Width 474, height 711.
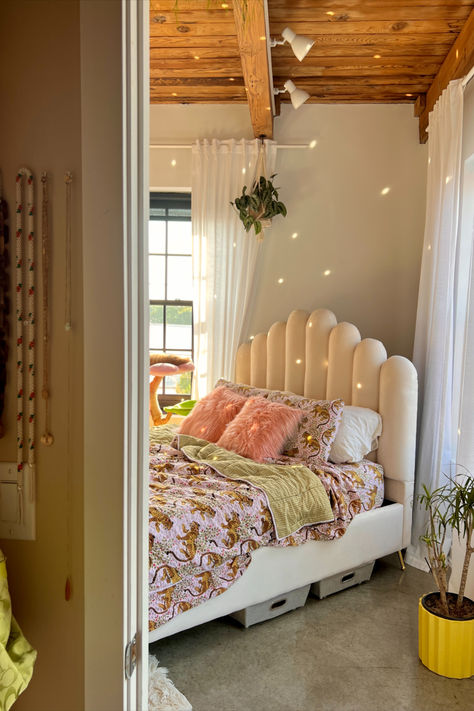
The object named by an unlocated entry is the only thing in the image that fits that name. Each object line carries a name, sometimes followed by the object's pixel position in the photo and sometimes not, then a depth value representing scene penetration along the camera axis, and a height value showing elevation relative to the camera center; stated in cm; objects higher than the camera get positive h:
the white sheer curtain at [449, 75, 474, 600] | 292 -63
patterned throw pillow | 335 -79
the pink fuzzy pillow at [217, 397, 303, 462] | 334 -81
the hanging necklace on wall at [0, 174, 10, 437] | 106 -3
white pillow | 343 -83
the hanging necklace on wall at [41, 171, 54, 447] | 104 -5
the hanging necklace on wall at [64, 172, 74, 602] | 104 -18
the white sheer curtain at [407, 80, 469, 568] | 350 -20
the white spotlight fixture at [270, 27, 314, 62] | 303 +113
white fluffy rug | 223 -150
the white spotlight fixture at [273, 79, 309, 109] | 373 +109
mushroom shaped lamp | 438 -63
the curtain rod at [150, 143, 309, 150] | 446 +94
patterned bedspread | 239 -103
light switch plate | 108 -39
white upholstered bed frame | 277 -72
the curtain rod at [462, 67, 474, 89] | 324 +107
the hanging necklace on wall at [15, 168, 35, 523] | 104 -8
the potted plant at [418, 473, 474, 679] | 246 -131
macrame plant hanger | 442 +79
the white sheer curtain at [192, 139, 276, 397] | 448 +17
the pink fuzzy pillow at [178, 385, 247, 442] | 368 -80
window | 482 -5
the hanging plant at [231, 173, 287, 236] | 427 +49
